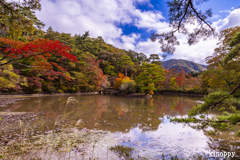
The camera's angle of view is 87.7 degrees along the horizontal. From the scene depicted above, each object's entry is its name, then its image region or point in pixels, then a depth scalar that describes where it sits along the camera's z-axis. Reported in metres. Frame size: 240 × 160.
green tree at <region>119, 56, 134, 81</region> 25.13
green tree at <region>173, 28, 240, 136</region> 2.28
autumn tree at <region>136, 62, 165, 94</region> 17.03
